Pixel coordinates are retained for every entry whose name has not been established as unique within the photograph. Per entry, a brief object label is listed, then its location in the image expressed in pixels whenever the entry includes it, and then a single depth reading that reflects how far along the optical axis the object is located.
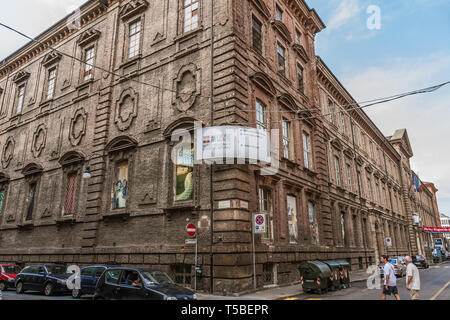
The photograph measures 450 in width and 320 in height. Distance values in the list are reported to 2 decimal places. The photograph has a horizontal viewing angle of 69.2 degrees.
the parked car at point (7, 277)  16.48
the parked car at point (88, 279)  12.72
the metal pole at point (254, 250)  13.48
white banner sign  13.74
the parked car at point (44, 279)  13.93
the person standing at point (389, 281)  9.97
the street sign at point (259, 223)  13.41
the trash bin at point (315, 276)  13.96
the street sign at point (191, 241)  13.82
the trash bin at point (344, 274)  15.73
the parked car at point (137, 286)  8.72
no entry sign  13.11
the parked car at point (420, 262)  34.06
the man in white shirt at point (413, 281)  8.88
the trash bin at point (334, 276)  14.87
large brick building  14.84
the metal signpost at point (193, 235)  13.12
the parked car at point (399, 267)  22.08
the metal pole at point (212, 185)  13.15
